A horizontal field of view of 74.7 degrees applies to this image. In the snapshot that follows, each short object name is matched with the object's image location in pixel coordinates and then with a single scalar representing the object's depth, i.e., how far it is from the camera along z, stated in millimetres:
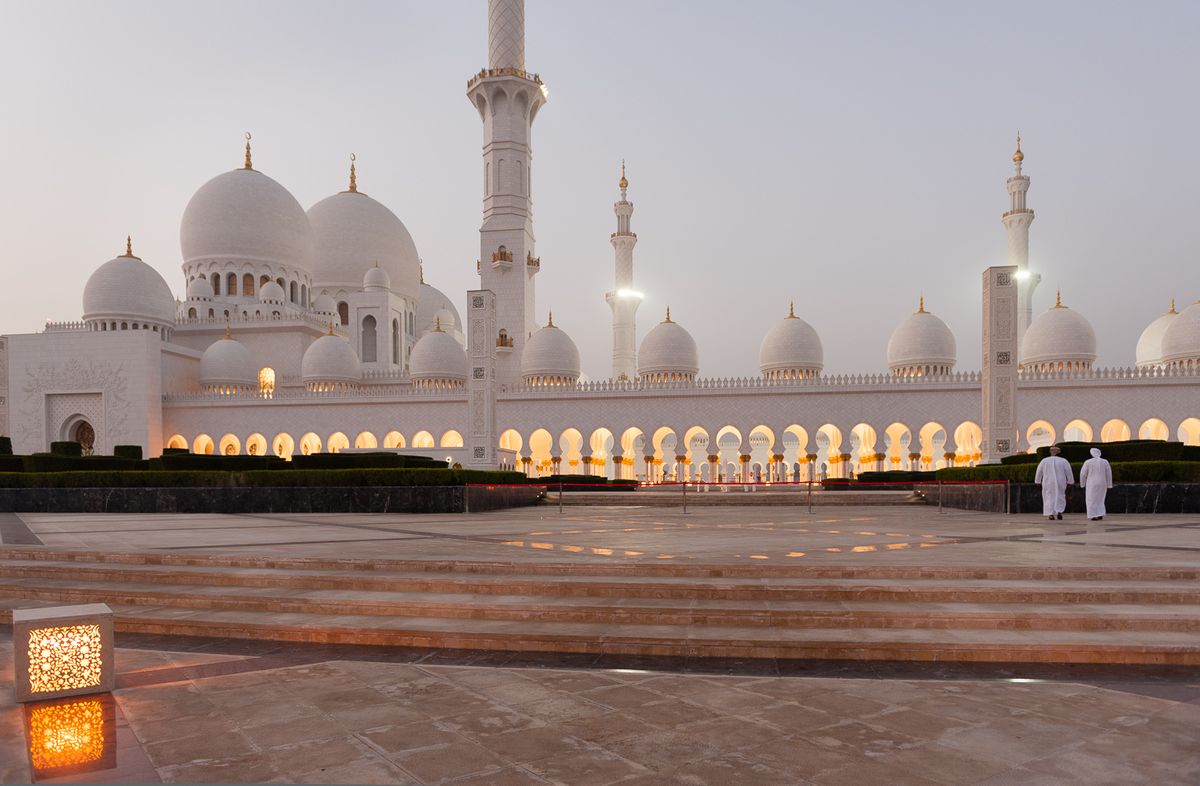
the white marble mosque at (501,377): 28781
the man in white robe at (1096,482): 11828
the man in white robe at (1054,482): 11977
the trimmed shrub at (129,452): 24192
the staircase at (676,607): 4703
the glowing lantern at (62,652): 3807
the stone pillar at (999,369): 23391
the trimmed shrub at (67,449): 22473
